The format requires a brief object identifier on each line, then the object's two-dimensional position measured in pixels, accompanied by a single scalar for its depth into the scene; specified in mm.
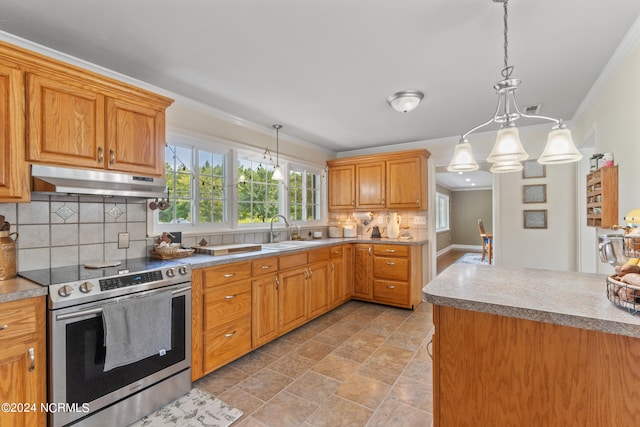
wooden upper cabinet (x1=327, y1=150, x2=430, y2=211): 4016
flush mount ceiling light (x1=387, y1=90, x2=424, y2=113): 2609
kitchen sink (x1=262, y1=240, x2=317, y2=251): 3111
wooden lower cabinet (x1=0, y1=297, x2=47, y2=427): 1378
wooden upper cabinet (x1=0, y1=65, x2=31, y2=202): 1578
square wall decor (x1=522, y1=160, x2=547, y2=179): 3768
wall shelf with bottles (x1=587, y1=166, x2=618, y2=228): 2070
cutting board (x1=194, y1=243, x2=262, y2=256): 2541
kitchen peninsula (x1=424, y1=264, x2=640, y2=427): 1020
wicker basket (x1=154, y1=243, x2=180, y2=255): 2357
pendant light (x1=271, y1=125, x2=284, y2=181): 3195
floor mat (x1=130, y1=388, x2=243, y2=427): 1766
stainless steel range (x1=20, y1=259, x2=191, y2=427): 1514
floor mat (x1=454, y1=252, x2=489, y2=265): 7773
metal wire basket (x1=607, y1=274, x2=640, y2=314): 977
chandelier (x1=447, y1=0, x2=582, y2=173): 1419
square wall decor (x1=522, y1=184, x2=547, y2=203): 3771
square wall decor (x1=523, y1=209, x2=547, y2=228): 3768
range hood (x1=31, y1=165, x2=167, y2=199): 1715
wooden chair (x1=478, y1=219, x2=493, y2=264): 6961
